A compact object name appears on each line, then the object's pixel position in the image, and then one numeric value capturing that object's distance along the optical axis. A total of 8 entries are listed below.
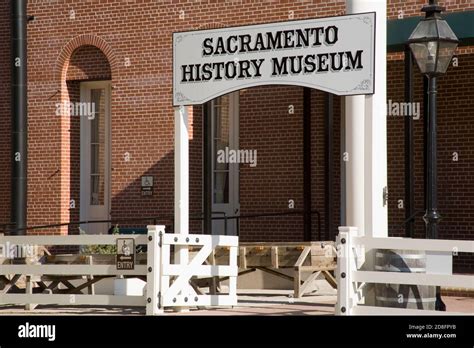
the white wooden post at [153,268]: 14.07
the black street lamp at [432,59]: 13.58
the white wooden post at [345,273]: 12.84
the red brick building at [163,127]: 19.34
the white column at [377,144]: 13.59
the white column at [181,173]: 15.13
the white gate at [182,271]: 14.11
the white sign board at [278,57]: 13.77
